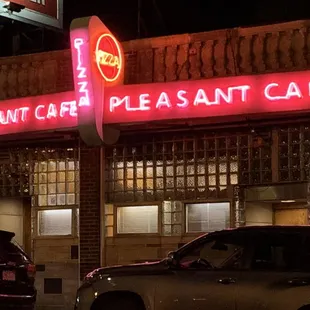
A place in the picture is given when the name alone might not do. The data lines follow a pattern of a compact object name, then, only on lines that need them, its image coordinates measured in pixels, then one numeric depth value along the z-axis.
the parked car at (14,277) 12.91
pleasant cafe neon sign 13.14
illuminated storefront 13.80
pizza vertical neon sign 13.96
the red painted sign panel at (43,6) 14.53
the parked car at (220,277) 9.08
